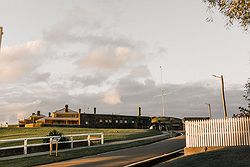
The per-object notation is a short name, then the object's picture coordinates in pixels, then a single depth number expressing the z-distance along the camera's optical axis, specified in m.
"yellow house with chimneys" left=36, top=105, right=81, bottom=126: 74.38
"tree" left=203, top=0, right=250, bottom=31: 14.22
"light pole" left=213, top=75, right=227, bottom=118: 35.25
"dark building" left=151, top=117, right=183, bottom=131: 64.12
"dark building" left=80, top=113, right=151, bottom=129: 71.64
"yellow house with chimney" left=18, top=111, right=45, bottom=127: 89.38
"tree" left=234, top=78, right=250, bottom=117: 31.33
